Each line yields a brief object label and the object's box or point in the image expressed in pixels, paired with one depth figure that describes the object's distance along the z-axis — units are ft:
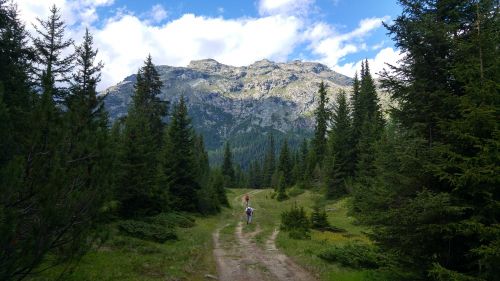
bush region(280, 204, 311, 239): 99.92
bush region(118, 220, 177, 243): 74.64
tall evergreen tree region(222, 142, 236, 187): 396.90
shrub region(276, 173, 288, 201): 219.96
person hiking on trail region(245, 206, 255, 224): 125.28
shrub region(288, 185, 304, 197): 228.22
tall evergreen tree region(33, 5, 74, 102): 90.48
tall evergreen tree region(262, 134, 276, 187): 422.00
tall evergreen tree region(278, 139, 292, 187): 325.83
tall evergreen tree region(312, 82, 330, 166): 257.34
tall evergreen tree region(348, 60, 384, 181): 162.09
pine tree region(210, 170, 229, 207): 171.42
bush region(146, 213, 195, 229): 90.17
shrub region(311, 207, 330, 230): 110.93
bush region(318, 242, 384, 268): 58.70
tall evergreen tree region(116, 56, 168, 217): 87.86
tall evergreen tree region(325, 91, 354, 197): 181.63
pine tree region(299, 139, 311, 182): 253.77
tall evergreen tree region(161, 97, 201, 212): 124.47
